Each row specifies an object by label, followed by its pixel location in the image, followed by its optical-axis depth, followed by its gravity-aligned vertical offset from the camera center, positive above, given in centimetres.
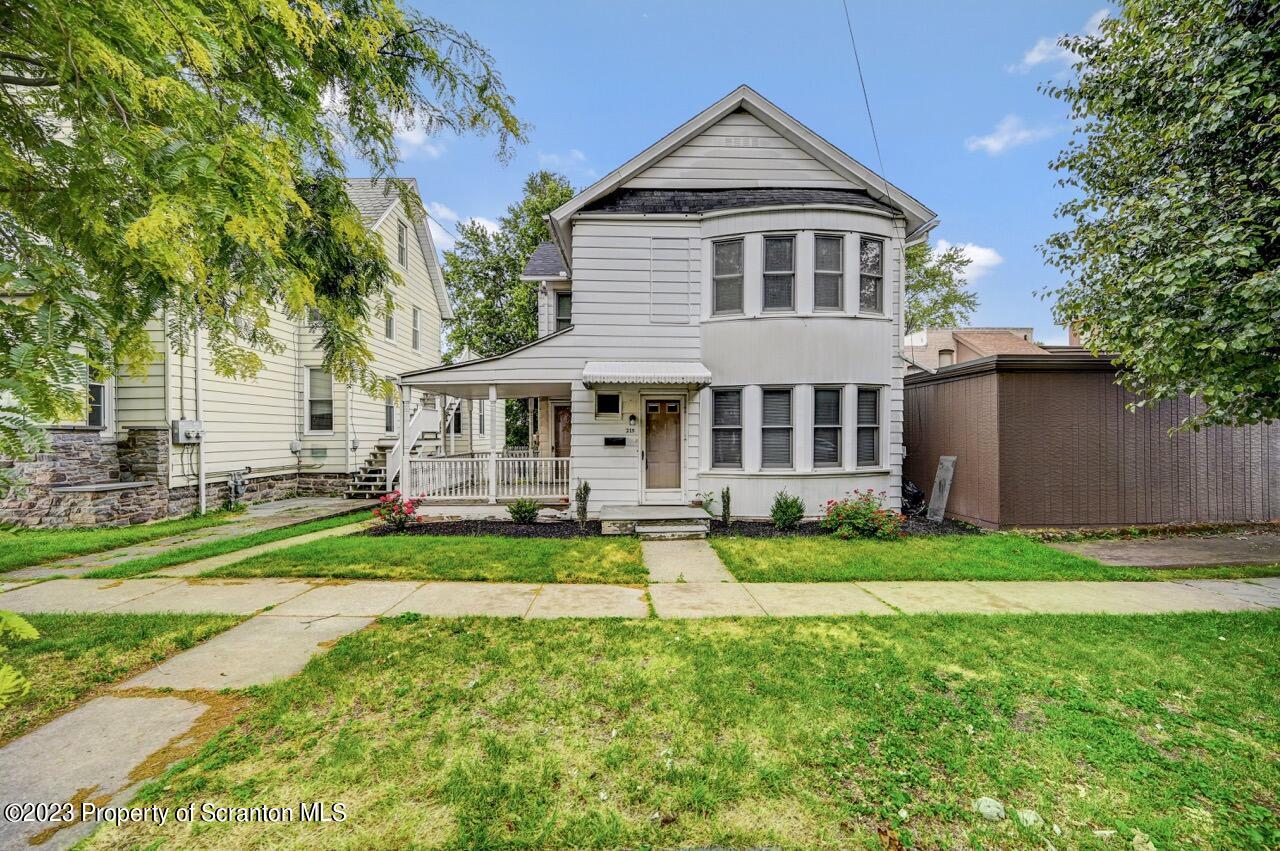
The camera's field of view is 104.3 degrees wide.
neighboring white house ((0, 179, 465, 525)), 891 -10
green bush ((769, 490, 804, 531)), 861 -147
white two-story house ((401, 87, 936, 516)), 909 +169
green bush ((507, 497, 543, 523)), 900 -153
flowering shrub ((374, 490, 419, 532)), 863 -148
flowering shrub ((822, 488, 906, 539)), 809 -152
